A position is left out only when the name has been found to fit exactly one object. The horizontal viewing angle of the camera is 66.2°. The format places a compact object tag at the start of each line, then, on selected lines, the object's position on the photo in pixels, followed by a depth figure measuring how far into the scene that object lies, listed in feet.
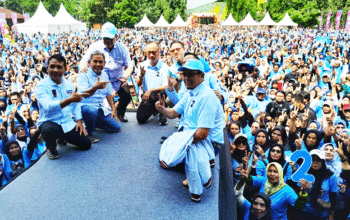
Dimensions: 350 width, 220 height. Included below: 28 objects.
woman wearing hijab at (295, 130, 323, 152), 13.38
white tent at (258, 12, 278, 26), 102.47
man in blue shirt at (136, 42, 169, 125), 11.71
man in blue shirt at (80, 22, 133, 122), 11.16
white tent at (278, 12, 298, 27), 100.99
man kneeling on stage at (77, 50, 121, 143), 10.85
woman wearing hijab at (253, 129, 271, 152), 13.74
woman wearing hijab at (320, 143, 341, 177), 12.15
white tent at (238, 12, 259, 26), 103.88
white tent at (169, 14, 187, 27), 110.45
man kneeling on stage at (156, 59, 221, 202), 6.94
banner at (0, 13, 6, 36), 57.96
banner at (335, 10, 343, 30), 89.04
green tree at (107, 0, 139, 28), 130.21
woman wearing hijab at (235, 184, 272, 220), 10.30
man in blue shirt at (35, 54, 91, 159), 8.98
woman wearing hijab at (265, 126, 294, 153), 14.05
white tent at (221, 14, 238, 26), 110.97
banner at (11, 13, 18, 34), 72.00
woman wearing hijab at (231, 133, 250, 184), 13.29
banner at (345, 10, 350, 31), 73.77
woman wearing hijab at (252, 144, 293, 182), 12.07
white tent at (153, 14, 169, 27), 108.21
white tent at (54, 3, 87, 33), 77.06
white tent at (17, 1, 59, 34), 74.74
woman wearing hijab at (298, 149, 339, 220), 11.43
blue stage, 7.02
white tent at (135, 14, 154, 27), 106.01
